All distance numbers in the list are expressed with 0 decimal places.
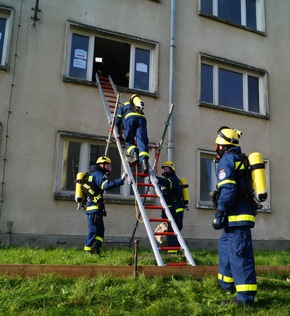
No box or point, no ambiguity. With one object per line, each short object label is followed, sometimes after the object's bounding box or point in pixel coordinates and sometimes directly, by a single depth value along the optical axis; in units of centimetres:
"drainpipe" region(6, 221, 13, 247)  802
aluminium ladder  546
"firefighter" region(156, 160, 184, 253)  798
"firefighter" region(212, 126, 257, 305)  434
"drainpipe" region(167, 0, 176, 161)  984
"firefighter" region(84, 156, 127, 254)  671
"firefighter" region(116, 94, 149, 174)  702
